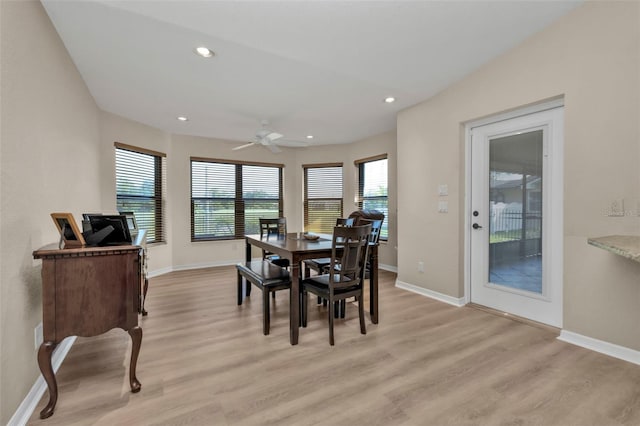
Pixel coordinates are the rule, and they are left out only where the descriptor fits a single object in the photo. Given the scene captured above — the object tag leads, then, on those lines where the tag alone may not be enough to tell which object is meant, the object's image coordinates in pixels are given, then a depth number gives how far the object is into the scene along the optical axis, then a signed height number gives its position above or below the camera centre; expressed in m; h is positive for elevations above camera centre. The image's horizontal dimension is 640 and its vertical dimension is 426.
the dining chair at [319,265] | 3.40 -0.68
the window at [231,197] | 5.78 +0.26
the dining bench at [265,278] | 2.69 -0.69
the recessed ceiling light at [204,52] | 2.58 +1.44
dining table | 2.50 -0.42
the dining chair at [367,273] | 3.13 -0.71
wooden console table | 1.66 -0.53
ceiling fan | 3.98 +0.99
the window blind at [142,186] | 4.62 +0.40
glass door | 2.77 -0.09
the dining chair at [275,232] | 3.88 -0.35
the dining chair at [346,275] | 2.53 -0.63
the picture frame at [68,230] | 1.77 -0.13
